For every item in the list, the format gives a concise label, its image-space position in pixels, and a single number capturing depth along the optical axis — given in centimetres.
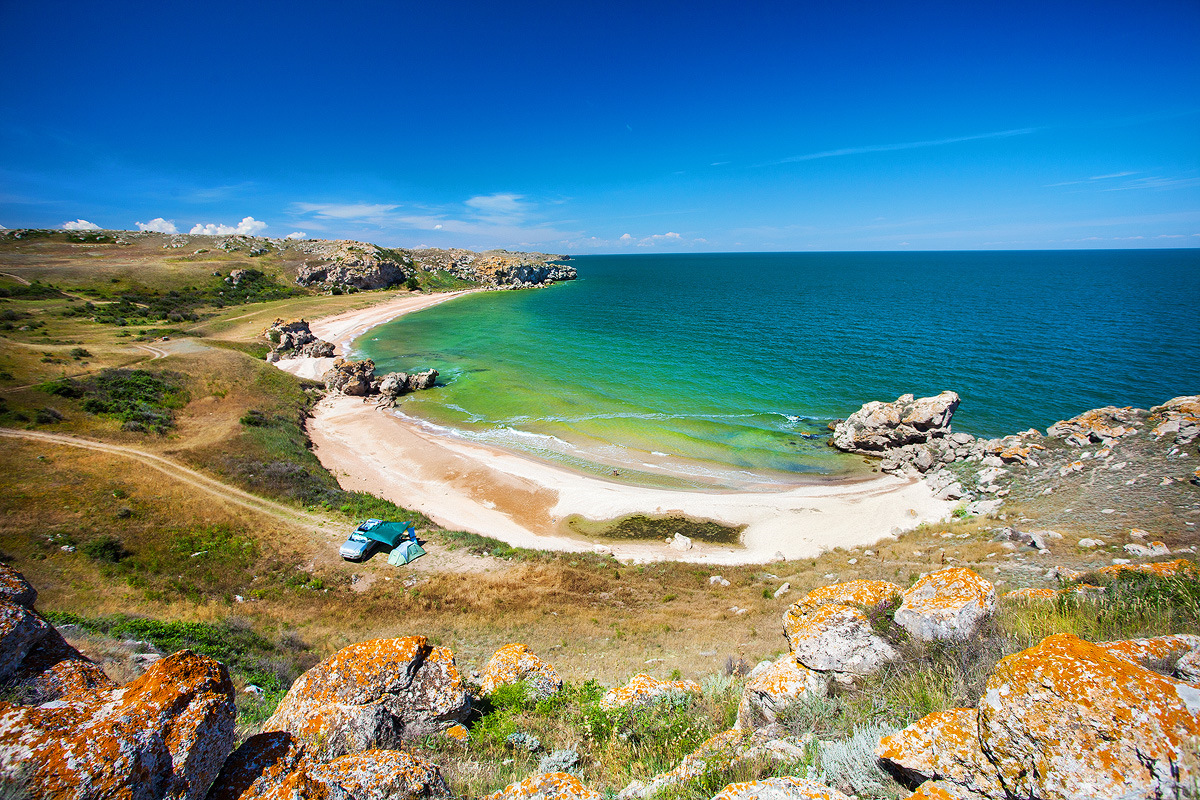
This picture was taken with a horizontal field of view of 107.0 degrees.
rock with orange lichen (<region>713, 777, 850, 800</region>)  402
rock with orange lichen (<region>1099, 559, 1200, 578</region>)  757
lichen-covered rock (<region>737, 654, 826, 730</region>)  668
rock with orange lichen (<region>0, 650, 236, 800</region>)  336
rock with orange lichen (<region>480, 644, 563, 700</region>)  894
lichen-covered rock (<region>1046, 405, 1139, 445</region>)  2400
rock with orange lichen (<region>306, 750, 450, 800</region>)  472
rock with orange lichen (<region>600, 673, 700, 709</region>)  772
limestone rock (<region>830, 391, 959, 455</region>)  3288
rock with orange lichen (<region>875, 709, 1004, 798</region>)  388
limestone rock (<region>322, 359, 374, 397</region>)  4647
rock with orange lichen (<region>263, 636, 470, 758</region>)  628
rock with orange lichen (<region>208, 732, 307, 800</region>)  448
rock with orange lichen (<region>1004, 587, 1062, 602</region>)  784
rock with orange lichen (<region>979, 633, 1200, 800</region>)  314
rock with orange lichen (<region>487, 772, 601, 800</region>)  486
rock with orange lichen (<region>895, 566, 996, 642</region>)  658
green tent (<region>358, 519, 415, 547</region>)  2008
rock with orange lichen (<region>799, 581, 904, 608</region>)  770
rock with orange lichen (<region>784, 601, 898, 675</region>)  686
